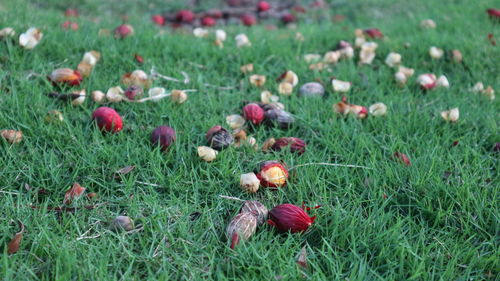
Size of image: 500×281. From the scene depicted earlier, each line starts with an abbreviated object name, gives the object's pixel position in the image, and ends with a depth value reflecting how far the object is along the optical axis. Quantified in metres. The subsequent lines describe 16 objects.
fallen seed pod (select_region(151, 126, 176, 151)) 2.07
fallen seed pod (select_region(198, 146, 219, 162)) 2.01
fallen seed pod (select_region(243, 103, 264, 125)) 2.32
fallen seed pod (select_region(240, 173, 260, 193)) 1.84
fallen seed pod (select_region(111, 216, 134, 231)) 1.64
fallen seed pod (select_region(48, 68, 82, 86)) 2.48
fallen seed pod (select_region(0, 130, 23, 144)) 2.03
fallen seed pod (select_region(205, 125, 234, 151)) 2.08
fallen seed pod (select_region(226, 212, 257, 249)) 1.59
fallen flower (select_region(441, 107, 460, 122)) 2.44
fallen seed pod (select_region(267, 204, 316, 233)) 1.65
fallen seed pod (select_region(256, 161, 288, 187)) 1.88
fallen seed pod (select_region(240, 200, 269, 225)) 1.69
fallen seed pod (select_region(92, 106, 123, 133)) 2.13
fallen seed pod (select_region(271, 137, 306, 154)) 2.14
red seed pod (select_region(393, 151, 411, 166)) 2.05
